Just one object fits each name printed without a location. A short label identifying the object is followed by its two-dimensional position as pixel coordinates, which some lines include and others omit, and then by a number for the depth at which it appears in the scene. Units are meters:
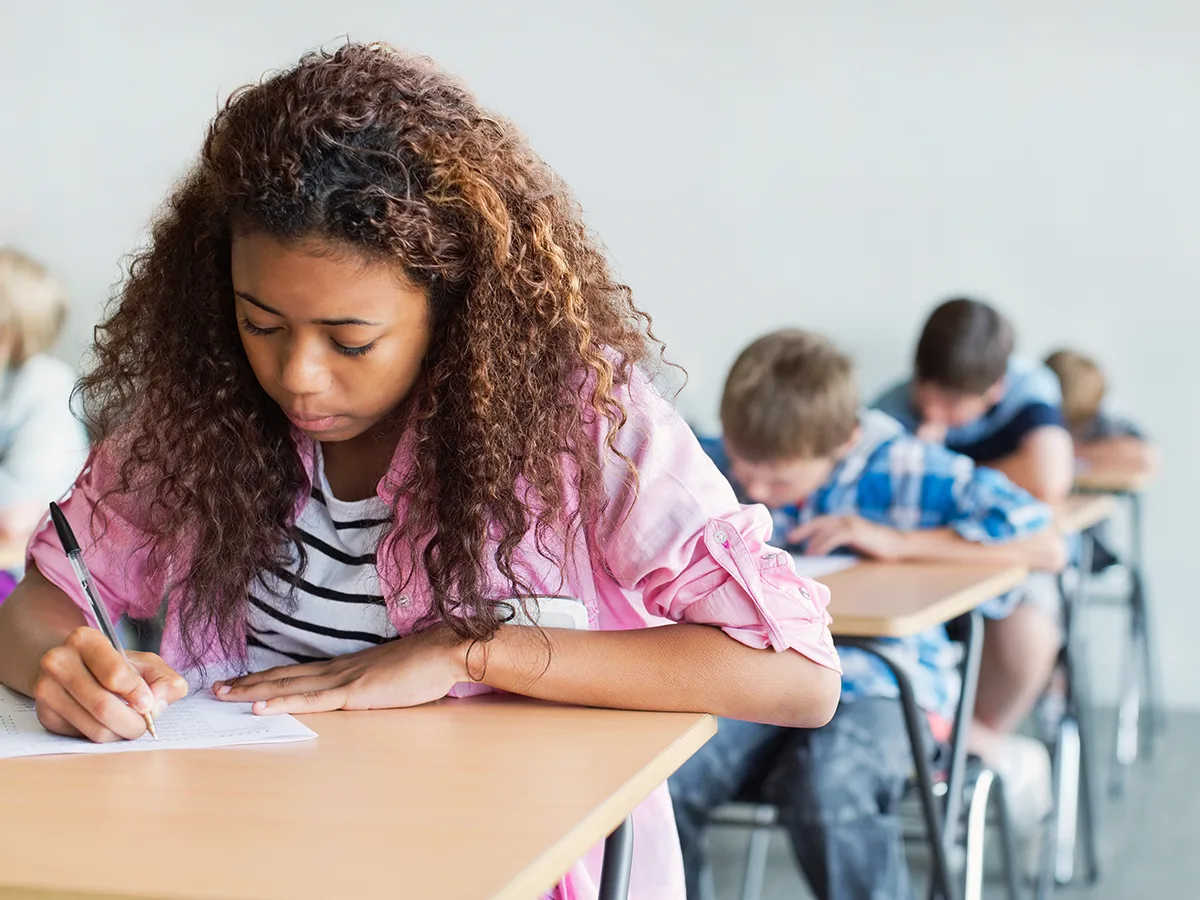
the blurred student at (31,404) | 2.63
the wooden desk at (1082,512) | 2.84
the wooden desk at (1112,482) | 3.63
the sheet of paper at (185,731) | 0.98
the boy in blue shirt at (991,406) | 3.14
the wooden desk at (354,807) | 0.71
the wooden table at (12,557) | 2.13
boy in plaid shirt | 1.82
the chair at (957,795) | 1.80
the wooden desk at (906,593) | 1.72
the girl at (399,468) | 1.05
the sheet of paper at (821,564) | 2.10
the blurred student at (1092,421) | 4.03
